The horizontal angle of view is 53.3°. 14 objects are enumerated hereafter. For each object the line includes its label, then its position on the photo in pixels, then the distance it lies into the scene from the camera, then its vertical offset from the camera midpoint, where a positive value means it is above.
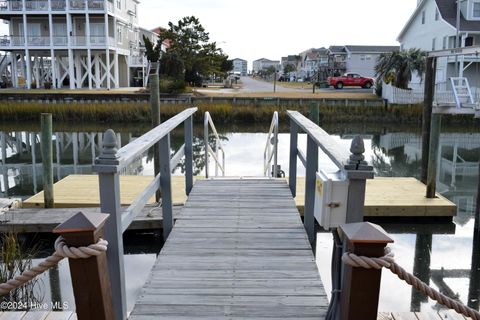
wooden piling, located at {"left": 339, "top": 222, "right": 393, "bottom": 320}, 2.00 -0.82
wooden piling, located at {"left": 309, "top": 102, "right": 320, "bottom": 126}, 10.83 -0.64
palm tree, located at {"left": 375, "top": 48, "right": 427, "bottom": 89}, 31.30 +1.22
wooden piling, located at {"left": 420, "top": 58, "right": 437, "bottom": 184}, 10.96 -0.70
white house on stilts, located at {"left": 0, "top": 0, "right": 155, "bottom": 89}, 37.41 +3.32
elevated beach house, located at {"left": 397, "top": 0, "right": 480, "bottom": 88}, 30.67 +3.66
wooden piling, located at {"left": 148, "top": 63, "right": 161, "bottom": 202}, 9.35 -0.40
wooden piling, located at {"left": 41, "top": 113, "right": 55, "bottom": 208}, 8.73 -1.44
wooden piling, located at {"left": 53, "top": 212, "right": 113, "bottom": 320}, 2.01 -0.82
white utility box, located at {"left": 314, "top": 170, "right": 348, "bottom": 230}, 2.81 -0.69
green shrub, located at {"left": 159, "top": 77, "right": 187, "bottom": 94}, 35.25 -0.32
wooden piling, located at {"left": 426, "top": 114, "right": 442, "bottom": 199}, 9.58 -1.47
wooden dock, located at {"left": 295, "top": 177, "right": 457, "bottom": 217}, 8.93 -2.24
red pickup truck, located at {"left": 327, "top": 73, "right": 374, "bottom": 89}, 41.72 +0.25
